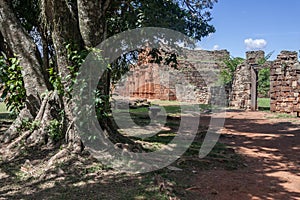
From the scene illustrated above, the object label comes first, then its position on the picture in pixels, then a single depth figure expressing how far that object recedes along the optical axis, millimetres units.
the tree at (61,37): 4762
